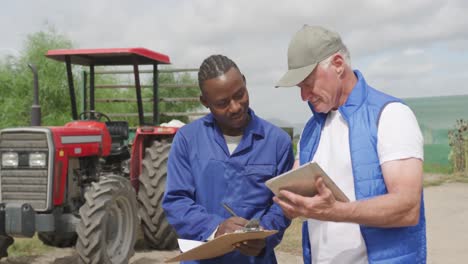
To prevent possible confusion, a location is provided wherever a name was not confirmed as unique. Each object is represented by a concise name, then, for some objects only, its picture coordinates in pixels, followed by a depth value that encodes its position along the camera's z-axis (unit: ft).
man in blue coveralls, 7.76
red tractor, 17.13
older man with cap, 6.18
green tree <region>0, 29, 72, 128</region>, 57.62
